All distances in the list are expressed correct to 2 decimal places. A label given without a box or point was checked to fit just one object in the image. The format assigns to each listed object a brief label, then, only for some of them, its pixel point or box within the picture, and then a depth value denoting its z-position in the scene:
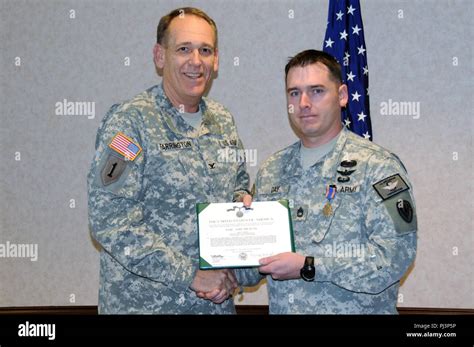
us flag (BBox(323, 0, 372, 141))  4.69
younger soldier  2.51
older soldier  2.77
